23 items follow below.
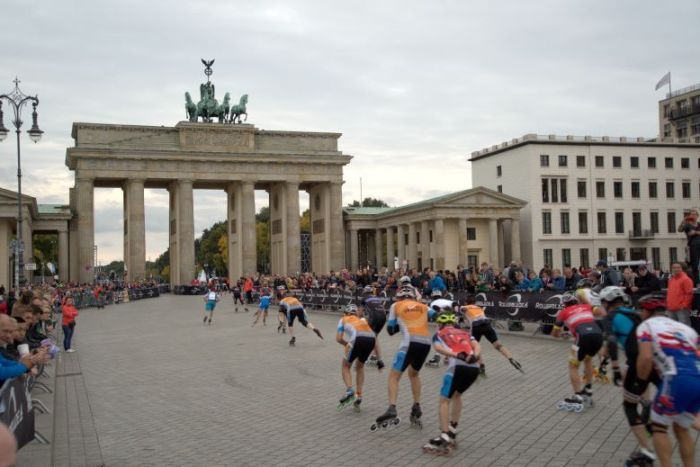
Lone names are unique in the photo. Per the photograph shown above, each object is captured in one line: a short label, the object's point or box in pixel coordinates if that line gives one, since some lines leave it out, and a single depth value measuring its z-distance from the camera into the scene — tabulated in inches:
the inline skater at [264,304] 1197.1
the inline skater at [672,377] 284.5
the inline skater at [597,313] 496.7
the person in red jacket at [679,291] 652.7
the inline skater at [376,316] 527.7
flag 3640.5
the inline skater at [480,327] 598.8
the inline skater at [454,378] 369.1
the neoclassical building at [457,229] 2810.0
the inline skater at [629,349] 328.2
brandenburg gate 2748.5
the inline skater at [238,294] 1658.5
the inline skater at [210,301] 1270.9
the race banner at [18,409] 329.1
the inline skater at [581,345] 460.4
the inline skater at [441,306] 422.3
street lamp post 1165.1
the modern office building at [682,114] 3980.1
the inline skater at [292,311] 898.4
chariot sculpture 2965.1
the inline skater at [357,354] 482.3
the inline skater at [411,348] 428.8
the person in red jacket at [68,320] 878.6
